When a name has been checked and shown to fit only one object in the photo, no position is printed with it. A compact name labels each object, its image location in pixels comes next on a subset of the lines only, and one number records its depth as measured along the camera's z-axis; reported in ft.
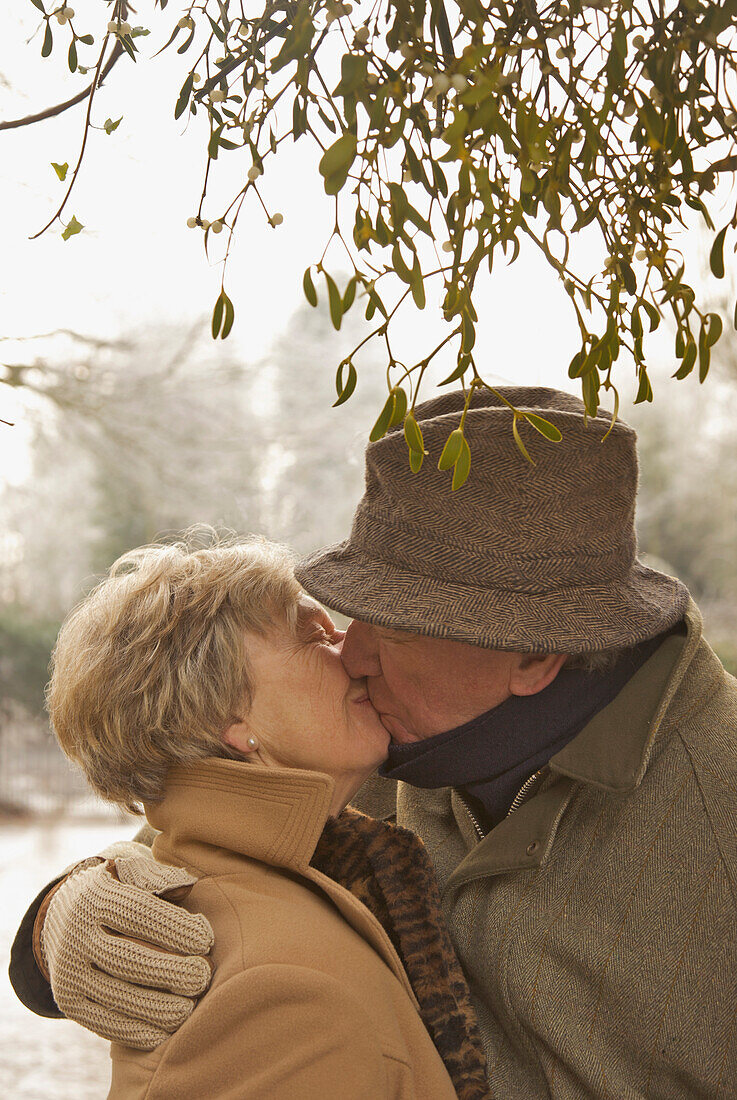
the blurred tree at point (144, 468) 23.08
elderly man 3.27
